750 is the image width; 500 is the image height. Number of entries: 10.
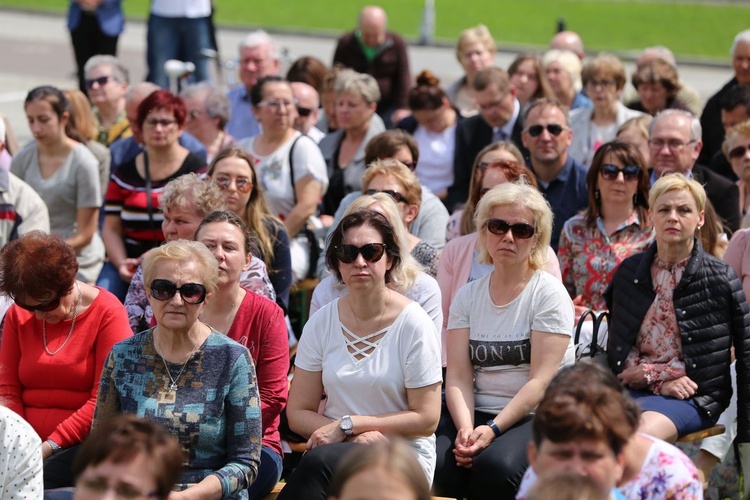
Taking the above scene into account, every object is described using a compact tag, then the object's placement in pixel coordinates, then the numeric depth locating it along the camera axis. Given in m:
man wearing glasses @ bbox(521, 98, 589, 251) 14.43
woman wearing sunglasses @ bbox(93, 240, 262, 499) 9.17
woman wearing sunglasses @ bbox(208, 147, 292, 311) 13.20
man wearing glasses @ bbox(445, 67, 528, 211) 17.11
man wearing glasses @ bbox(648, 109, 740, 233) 14.01
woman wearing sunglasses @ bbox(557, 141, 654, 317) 12.66
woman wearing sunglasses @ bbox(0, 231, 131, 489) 10.09
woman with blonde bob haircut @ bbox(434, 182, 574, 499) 10.08
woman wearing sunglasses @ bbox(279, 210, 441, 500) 9.70
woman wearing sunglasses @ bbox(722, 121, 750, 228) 13.98
